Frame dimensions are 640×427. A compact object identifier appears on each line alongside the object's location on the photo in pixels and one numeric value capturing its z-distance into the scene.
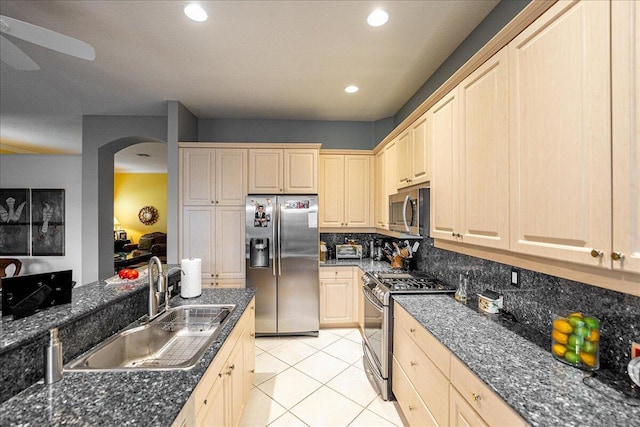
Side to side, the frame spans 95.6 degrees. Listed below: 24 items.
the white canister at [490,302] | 1.84
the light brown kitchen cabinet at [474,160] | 1.46
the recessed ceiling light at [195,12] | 1.88
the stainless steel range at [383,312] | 2.29
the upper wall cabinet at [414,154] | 2.33
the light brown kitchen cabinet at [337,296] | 3.70
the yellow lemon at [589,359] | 1.18
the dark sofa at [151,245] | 7.41
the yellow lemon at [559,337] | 1.25
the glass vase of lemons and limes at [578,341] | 1.18
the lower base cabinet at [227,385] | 1.12
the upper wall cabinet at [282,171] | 3.58
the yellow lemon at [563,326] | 1.23
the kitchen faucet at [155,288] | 1.74
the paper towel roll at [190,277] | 2.15
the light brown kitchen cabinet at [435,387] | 1.13
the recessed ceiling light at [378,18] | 1.94
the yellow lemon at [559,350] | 1.26
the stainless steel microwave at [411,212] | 2.28
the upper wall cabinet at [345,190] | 3.96
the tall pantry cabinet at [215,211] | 3.52
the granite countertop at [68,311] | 1.08
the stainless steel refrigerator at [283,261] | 3.45
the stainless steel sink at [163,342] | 1.33
